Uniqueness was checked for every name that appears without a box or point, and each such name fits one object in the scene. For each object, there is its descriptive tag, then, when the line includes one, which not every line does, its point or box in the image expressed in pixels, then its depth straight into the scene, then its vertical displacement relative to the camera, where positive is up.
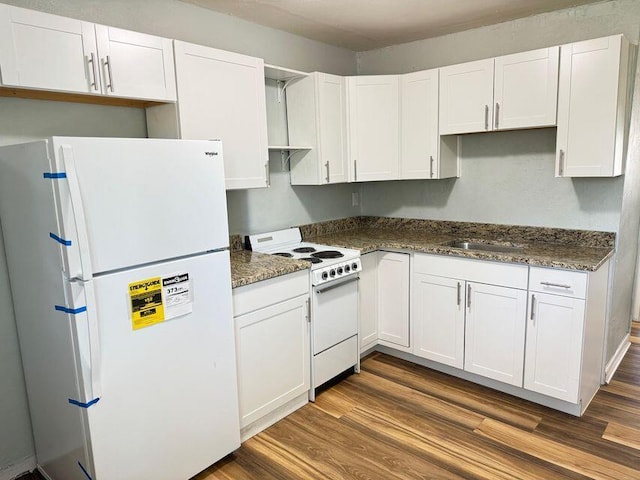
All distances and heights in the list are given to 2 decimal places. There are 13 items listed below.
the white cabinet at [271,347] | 2.36 -0.96
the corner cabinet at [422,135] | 3.26 +0.31
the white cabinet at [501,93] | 2.72 +0.54
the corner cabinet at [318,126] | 3.21 +0.40
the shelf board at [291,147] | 3.00 +0.23
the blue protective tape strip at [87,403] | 1.69 -0.85
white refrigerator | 1.64 -0.49
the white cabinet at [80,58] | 1.74 +0.57
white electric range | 2.78 -0.82
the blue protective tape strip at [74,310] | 1.62 -0.46
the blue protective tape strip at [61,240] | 1.58 -0.20
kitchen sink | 3.19 -0.56
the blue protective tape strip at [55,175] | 1.57 +0.04
